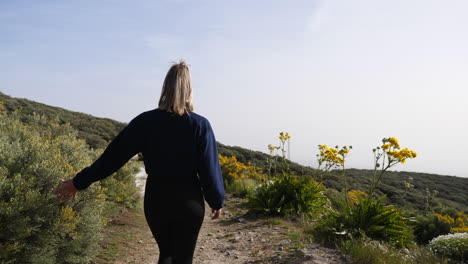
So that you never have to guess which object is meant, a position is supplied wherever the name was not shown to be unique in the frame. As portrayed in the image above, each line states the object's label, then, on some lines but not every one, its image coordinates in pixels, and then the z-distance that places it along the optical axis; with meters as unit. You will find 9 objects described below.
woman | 2.74
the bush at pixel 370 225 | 5.15
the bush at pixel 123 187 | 6.05
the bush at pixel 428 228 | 8.37
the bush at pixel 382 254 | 4.18
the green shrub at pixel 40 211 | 2.92
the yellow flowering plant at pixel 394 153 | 4.77
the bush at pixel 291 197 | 7.05
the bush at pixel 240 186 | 10.70
